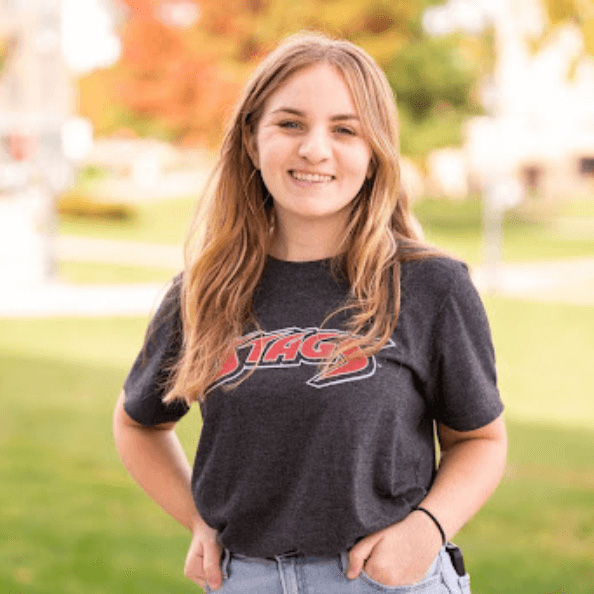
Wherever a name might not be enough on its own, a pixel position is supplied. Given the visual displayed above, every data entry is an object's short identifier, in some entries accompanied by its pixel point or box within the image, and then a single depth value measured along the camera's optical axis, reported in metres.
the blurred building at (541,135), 37.22
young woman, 1.92
